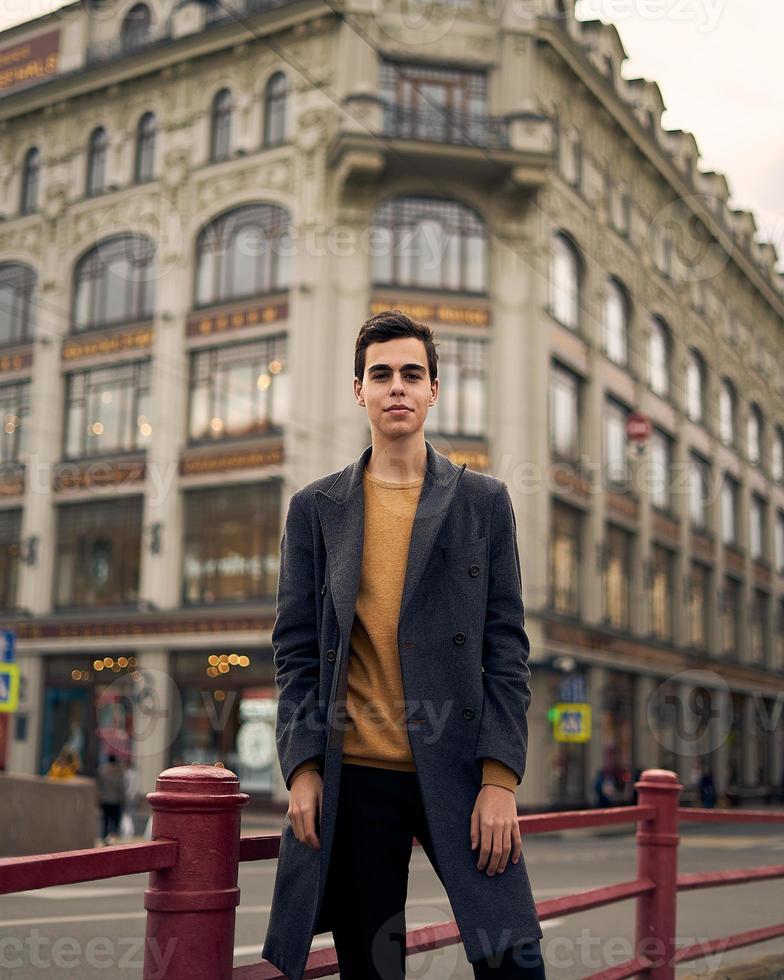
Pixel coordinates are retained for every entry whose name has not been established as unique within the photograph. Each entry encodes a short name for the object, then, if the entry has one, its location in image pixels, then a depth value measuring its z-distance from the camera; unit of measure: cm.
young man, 290
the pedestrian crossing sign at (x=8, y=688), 1639
